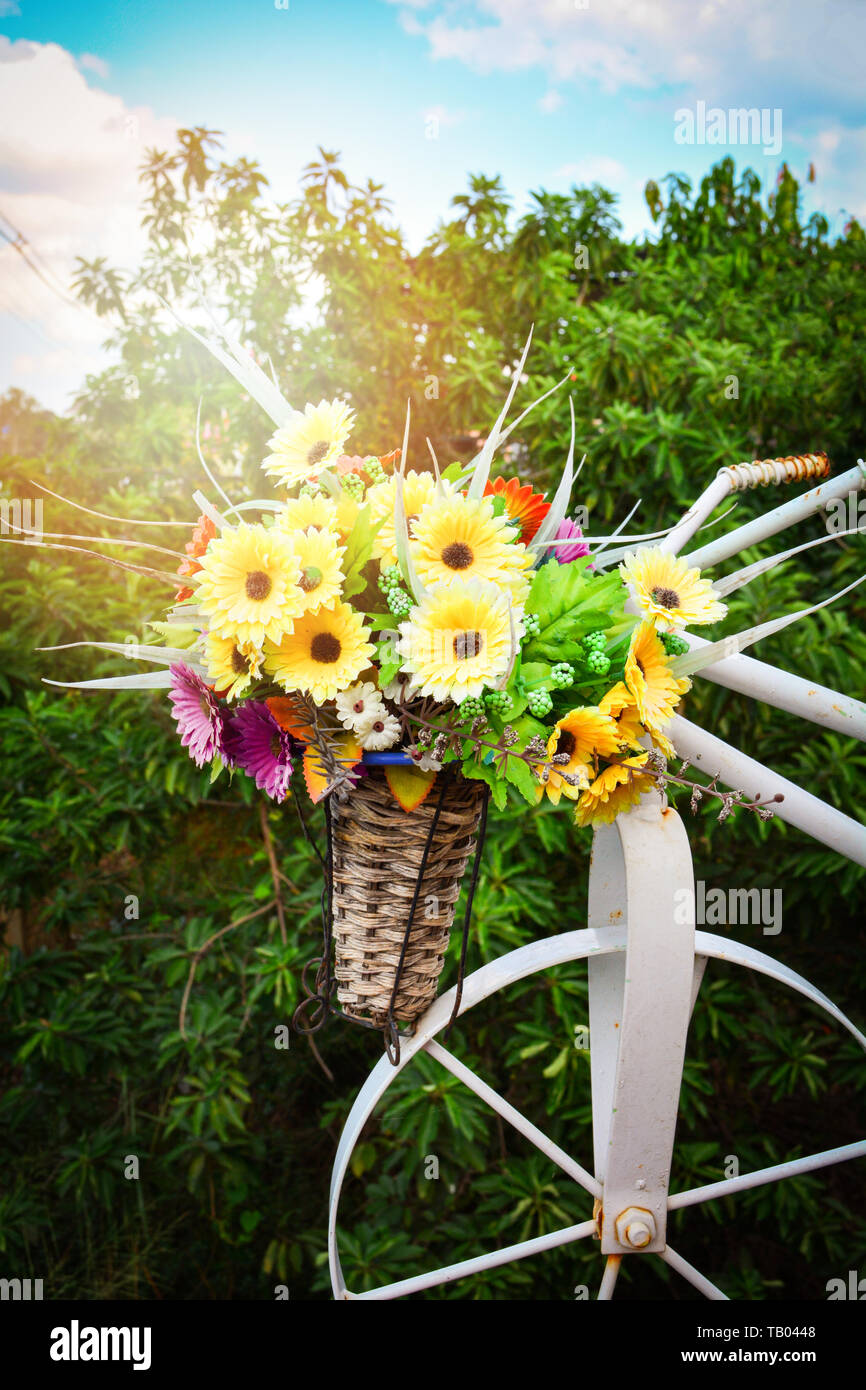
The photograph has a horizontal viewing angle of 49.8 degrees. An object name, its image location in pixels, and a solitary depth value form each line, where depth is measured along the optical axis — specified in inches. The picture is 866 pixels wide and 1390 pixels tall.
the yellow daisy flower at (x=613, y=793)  32.5
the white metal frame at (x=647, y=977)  36.3
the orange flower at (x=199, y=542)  35.4
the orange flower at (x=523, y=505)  36.9
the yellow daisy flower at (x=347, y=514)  34.5
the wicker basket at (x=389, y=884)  35.4
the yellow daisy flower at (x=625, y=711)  31.6
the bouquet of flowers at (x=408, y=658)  31.3
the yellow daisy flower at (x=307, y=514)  33.5
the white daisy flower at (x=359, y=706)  32.4
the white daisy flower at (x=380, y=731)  32.6
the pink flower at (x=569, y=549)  37.5
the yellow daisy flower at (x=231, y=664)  32.4
